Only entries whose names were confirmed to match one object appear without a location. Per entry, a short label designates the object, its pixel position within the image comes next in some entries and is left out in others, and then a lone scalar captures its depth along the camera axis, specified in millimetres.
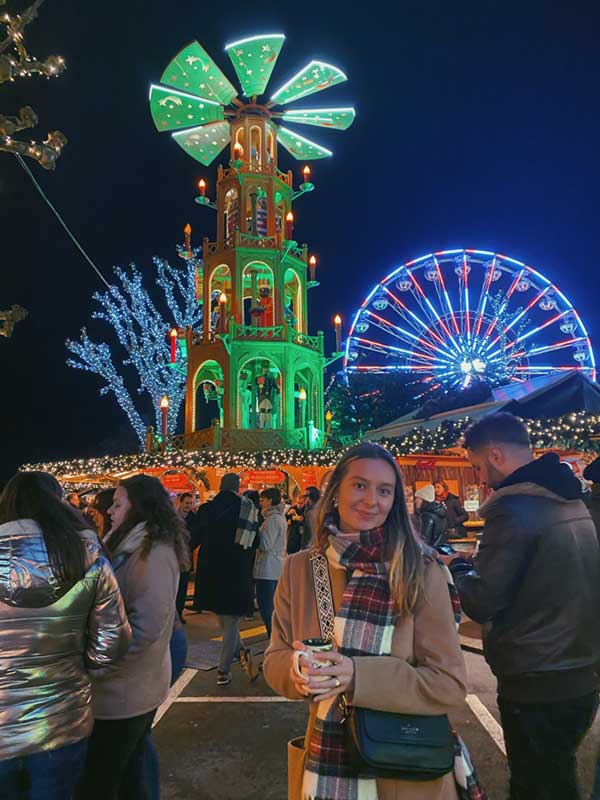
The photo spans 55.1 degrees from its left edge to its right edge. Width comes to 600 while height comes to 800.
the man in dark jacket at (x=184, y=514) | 7184
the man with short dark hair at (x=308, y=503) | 8334
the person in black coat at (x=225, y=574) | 5770
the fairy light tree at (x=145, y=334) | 33997
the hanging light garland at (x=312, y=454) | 11617
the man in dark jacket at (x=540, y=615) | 2324
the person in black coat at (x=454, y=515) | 10031
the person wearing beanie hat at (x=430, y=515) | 7262
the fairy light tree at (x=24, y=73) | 5668
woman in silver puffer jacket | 2018
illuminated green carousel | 23359
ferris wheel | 24422
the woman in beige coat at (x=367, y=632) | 1649
